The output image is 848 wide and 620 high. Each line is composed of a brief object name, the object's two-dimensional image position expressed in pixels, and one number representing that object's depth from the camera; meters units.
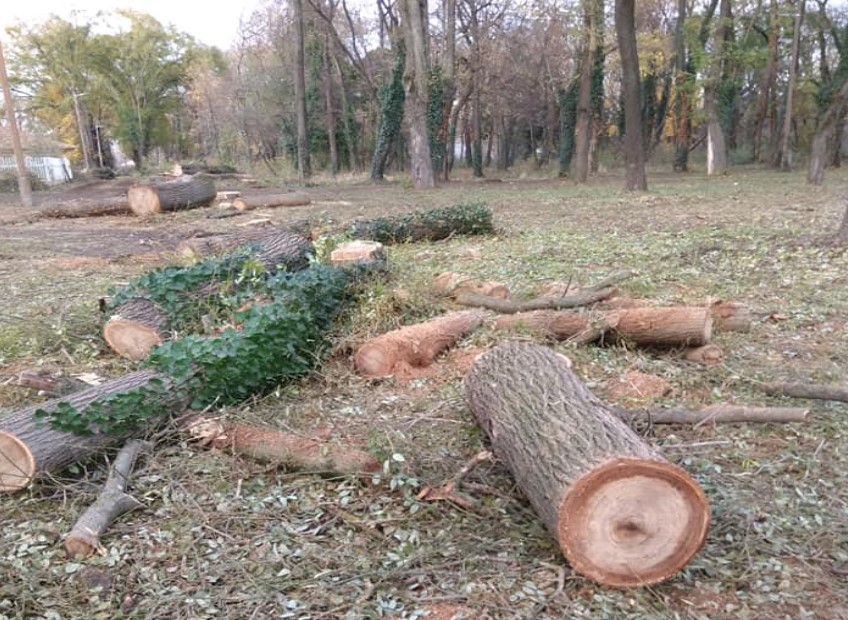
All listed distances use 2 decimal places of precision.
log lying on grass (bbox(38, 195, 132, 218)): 14.31
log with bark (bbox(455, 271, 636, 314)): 4.99
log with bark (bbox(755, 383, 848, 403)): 3.50
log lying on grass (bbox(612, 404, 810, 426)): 3.27
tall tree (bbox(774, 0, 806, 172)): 22.03
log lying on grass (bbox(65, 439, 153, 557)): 2.48
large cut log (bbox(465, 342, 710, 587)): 2.18
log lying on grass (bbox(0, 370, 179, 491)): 2.83
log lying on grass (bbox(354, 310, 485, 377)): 4.20
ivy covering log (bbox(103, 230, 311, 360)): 4.48
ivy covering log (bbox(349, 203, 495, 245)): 9.15
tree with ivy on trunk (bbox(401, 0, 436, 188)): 17.89
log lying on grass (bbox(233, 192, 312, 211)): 14.73
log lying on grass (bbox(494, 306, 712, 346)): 4.27
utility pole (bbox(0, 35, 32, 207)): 14.95
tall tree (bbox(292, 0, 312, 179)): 23.25
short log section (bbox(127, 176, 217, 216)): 14.05
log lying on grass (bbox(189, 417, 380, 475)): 2.98
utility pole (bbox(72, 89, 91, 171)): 33.65
